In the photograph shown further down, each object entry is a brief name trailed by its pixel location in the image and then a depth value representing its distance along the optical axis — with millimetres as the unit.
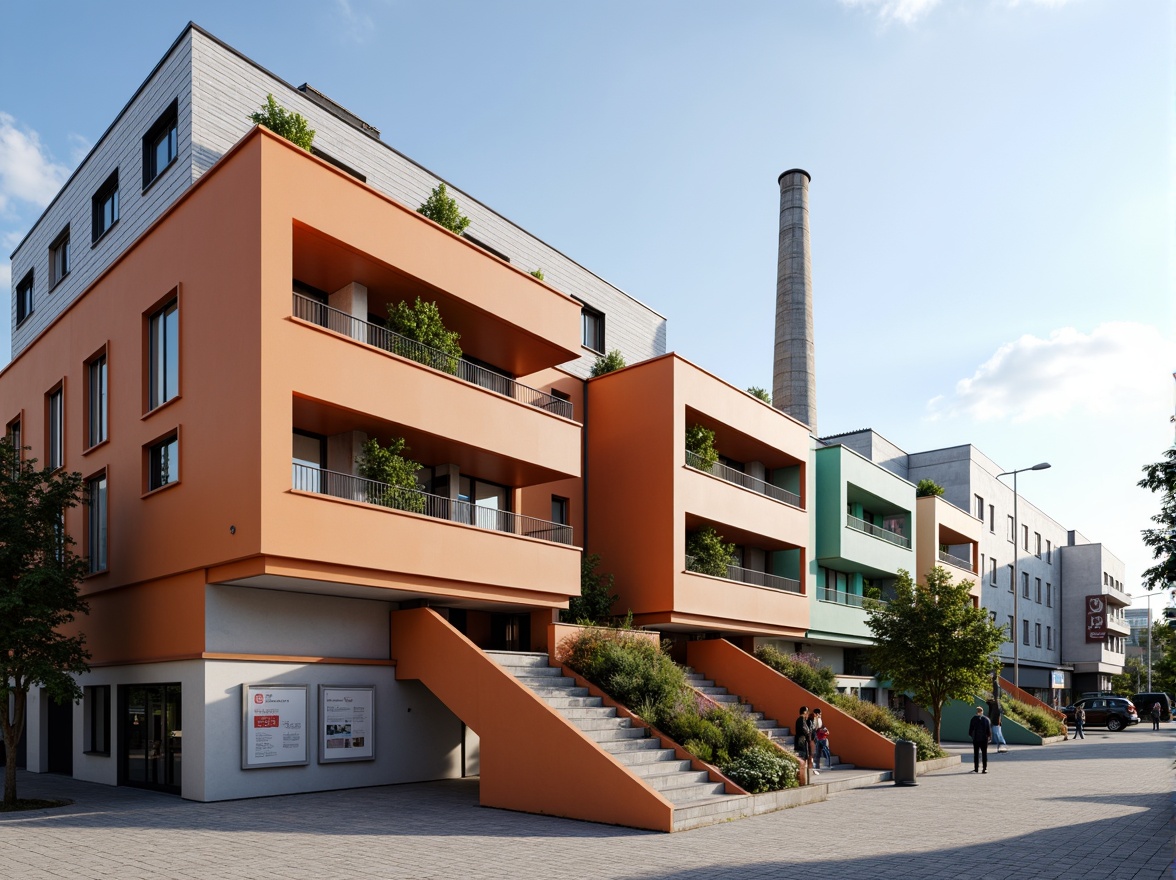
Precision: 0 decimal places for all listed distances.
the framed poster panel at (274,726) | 18062
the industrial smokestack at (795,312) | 43562
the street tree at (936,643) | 28750
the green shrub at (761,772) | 18297
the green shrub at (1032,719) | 41741
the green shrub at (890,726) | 26344
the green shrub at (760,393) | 35406
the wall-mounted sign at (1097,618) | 71062
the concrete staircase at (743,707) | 24156
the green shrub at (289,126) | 20781
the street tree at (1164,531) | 15656
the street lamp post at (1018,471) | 46503
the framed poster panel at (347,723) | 19453
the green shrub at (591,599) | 25734
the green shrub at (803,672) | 26953
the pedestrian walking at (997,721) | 34219
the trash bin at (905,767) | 22281
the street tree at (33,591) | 18219
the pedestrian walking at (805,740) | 20422
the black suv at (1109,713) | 52344
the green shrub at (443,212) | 24047
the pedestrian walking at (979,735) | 25344
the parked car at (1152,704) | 58781
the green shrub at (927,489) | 45812
